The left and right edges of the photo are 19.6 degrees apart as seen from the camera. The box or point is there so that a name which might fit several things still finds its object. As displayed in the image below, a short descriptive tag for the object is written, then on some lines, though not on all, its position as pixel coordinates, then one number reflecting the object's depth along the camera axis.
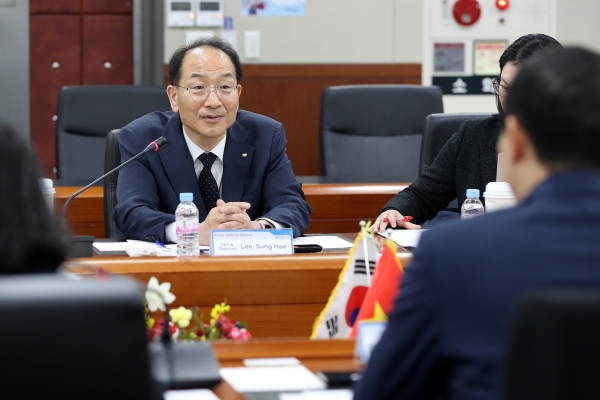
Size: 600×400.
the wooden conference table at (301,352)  2.70
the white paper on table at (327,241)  4.77
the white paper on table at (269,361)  2.71
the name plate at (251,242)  4.21
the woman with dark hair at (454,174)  5.47
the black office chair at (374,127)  7.82
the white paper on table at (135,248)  4.30
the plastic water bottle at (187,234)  4.30
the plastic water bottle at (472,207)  4.80
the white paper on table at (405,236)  4.57
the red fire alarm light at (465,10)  10.76
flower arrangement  2.84
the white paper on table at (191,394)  2.38
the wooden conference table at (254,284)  3.84
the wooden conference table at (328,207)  6.29
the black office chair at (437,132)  6.15
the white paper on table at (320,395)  2.39
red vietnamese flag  2.82
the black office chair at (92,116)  7.30
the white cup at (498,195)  4.37
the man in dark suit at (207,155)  5.35
